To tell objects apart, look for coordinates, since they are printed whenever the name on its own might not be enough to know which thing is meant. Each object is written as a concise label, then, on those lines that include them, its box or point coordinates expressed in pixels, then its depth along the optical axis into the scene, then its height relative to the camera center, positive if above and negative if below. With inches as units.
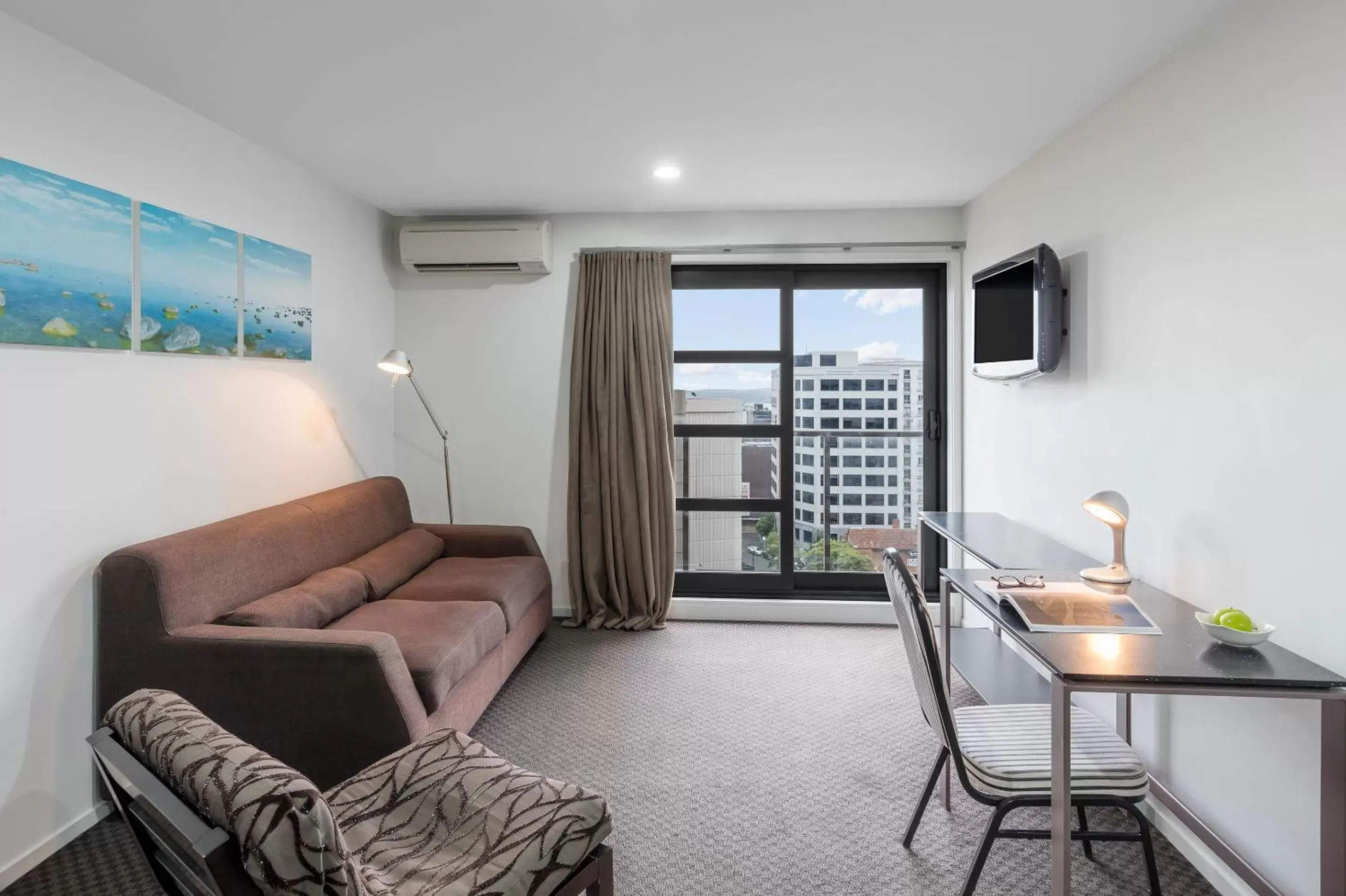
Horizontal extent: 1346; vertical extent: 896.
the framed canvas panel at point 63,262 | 79.4 +20.9
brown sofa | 87.3 -26.6
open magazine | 70.8 -18.2
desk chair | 65.4 -30.6
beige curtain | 163.6 +2.7
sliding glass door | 171.5 +3.3
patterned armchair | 42.8 -30.5
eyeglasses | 84.4 -17.2
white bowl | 64.4 -18.0
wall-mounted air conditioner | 159.8 +42.7
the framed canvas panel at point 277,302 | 118.5 +23.5
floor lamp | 139.9 +14.5
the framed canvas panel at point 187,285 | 97.7 +22.2
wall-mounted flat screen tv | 110.4 +19.4
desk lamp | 85.4 -10.4
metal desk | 58.6 -19.8
